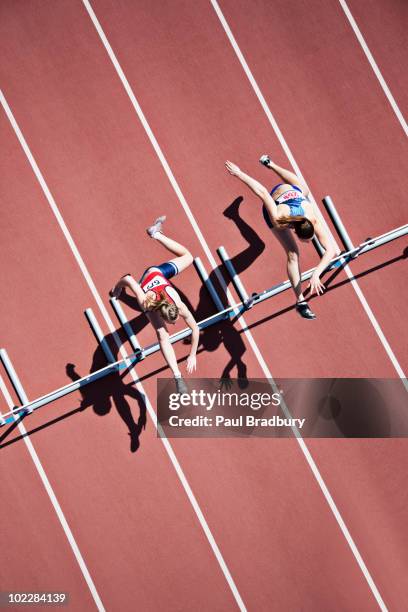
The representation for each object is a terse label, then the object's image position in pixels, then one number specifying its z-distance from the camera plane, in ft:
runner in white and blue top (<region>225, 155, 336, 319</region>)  43.42
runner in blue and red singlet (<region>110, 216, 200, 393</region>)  44.57
